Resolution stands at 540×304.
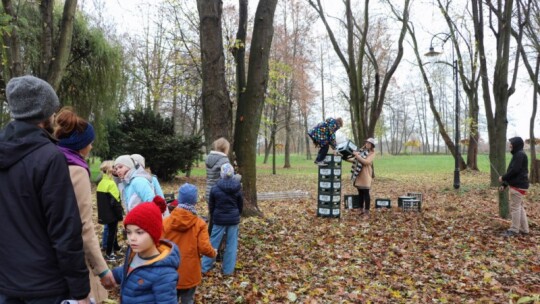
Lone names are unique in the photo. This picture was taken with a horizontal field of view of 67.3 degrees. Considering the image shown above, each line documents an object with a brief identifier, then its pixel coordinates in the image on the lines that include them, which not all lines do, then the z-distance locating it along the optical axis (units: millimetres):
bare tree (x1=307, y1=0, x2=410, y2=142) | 19106
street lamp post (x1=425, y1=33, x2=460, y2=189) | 15969
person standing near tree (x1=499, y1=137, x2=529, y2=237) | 7602
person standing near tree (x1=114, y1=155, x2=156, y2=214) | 5066
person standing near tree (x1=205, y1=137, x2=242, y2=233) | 6290
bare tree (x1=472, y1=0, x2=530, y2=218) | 8680
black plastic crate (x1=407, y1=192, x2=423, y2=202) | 10834
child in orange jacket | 4094
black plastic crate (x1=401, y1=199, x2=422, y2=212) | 10414
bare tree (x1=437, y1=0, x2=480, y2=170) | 19172
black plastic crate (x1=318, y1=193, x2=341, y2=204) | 9564
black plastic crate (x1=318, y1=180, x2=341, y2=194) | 9508
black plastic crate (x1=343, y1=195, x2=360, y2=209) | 10586
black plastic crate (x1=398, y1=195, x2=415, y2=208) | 10555
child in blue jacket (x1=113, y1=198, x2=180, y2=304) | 2787
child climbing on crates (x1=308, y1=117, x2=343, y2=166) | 9359
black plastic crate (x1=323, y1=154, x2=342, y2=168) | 9531
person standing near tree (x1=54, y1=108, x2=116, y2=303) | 2559
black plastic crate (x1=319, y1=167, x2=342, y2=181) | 9547
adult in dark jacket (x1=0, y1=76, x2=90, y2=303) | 2191
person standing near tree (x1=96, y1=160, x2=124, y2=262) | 6637
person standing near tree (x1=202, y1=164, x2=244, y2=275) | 5646
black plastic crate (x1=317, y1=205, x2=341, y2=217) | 9688
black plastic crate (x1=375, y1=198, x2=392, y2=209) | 10664
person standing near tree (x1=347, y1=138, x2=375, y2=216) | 9602
